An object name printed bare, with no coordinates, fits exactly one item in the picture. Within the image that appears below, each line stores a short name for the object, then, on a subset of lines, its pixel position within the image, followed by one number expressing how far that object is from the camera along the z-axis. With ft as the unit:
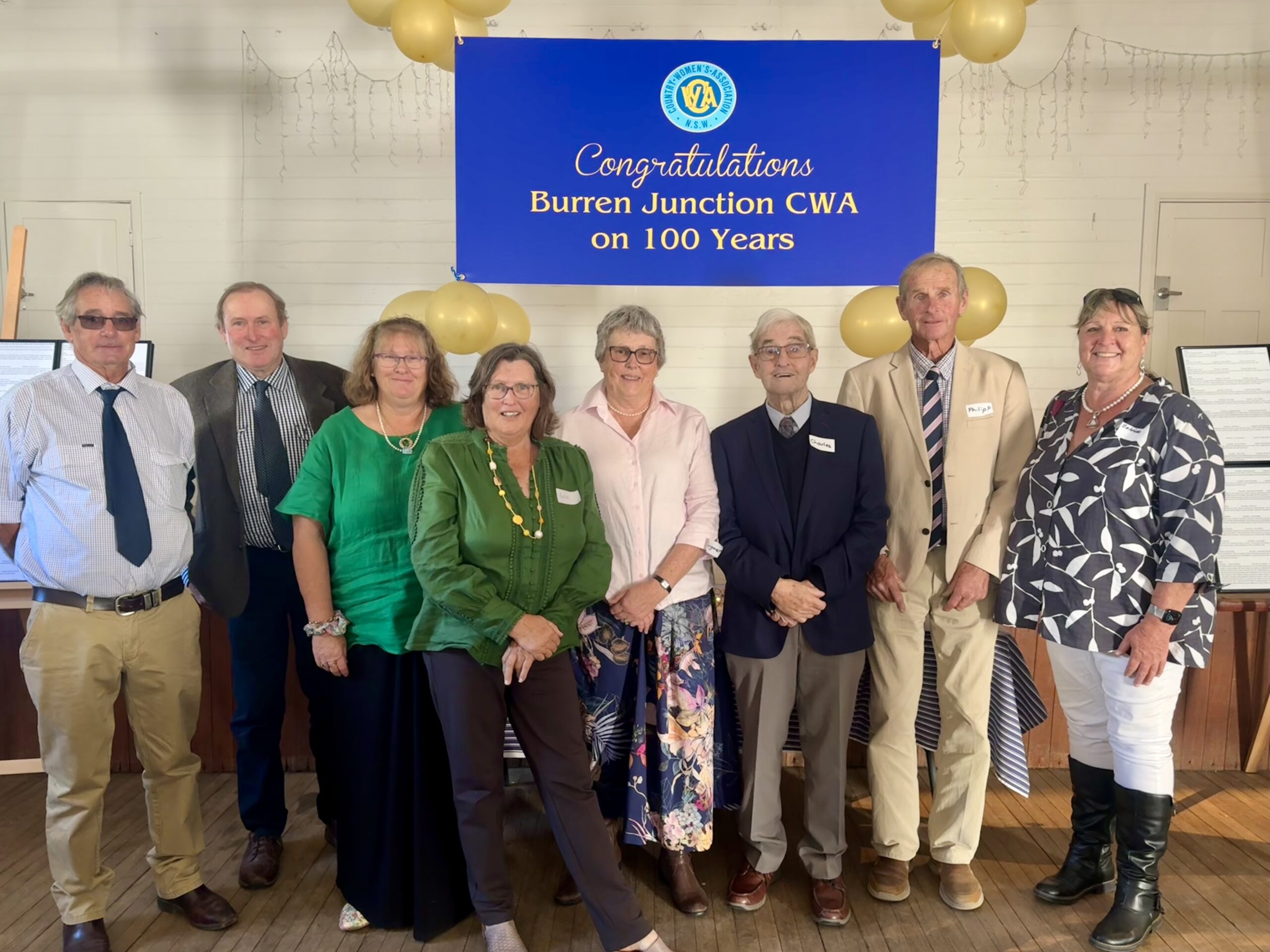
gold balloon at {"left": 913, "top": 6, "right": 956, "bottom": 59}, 11.89
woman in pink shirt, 8.21
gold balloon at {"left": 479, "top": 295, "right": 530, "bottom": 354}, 13.19
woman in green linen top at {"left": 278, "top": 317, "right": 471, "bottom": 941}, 7.80
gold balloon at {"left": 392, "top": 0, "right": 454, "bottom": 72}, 11.46
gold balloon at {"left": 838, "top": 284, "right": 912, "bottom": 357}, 12.46
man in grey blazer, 8.88
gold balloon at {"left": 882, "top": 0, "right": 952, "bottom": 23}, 11.52
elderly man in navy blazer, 8.21
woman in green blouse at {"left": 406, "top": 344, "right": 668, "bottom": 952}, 7.22
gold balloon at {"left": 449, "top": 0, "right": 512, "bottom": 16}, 11.67
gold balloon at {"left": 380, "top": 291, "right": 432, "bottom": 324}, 12.86
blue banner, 11.55
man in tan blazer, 8.54
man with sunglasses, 7.59
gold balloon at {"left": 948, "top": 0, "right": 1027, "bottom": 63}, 11.04
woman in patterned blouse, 7.64
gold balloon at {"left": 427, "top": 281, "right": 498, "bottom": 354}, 12.20
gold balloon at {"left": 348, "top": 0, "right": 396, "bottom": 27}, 12.03
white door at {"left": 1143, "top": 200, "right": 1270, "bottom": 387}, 16.19
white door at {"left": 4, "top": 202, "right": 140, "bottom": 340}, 16.28
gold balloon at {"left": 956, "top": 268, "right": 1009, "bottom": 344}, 12.26
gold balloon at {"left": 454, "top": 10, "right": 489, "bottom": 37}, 11.94
